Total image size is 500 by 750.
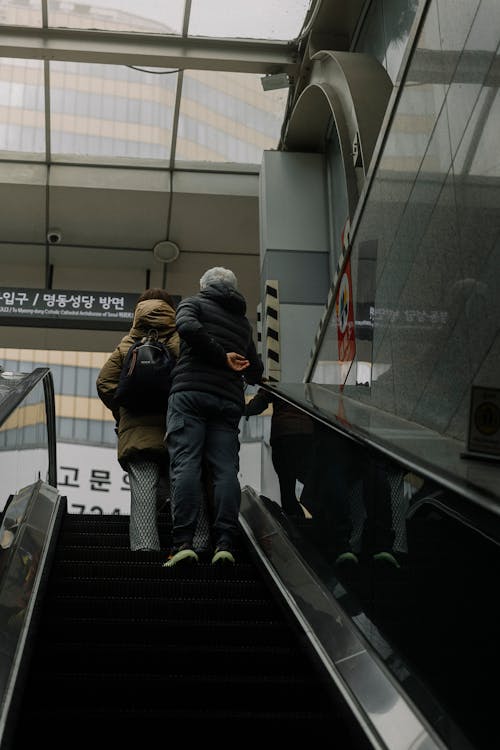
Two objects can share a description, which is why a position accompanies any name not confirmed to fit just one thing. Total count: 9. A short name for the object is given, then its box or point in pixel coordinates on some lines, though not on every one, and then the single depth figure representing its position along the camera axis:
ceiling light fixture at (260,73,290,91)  10.88
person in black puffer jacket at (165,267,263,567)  5.01
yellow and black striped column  10.59
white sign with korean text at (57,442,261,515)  20.36
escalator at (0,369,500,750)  2.60
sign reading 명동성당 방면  11.80
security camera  13.64
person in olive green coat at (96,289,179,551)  5.38
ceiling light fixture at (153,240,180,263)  13.92
